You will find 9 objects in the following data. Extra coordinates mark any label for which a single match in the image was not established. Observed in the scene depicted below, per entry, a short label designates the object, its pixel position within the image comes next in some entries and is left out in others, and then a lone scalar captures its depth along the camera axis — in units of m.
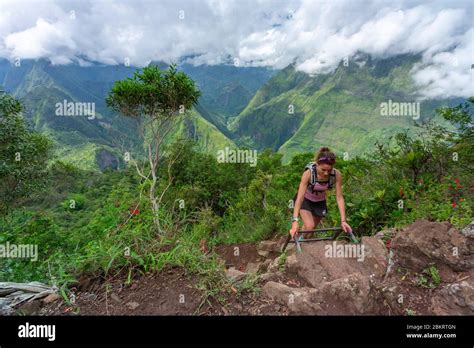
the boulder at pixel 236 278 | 2.90
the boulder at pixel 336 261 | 3.62
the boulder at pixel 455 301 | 2.59
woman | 3.76
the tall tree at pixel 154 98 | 10.92
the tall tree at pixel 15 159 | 9.37
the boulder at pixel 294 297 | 2.46
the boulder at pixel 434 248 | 3.15
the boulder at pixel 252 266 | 5.83
